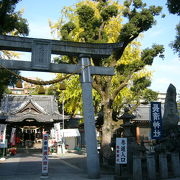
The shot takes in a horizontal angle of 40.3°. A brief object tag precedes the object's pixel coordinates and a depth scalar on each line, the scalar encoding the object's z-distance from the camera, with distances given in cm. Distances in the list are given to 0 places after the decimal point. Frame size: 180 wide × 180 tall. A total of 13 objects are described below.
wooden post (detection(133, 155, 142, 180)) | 1006
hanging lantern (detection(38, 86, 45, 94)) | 1191
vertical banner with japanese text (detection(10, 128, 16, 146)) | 2530
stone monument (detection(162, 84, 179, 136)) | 1544
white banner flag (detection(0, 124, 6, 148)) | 2008
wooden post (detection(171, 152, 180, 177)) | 1095
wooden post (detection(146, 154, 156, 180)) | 1027
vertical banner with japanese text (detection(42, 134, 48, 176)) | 1091
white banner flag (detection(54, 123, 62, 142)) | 2502
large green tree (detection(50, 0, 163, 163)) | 1458
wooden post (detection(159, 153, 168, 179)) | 1061
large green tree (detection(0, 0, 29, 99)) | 1431
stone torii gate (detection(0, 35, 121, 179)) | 1055
